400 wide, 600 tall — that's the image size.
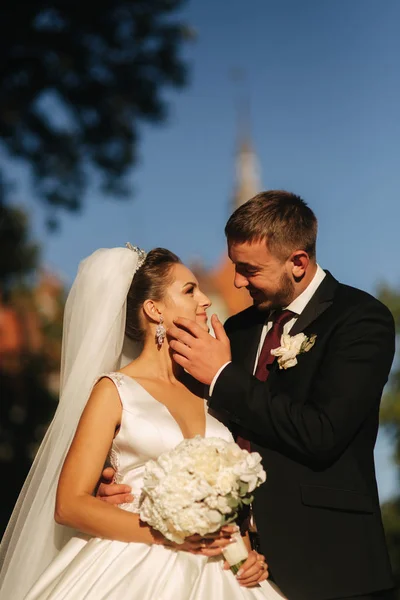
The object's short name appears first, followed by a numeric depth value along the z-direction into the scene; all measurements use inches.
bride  143.9
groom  144.9
